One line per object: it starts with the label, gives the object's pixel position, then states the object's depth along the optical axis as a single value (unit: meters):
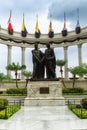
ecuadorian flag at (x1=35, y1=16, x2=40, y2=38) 71.12
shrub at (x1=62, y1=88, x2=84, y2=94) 43.53
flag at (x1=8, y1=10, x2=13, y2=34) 66.79
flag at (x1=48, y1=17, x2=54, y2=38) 70.37
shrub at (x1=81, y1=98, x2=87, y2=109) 20.82
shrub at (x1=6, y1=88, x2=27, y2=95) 43.41
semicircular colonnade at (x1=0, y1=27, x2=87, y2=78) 65.69
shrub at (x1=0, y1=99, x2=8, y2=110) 20.83
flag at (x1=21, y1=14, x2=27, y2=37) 68.38
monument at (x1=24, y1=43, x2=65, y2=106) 28.92
